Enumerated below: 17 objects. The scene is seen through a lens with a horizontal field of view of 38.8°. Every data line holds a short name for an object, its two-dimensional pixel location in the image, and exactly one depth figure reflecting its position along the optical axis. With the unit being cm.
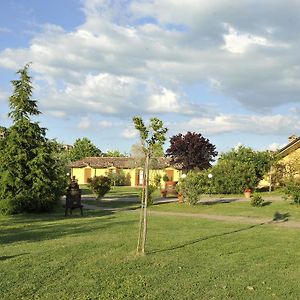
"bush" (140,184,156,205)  2362
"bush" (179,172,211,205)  2381
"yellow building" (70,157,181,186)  5478
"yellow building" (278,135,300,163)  3572
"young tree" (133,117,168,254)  917
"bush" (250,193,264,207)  2278
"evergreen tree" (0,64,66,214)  2080
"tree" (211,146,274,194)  3259
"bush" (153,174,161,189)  3928
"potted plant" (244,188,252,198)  2983
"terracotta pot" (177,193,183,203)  2494
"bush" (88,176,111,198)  2772
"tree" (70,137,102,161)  9058
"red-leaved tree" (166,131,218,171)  4675
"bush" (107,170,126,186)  5578
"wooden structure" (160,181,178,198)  3192
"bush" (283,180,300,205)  2261
